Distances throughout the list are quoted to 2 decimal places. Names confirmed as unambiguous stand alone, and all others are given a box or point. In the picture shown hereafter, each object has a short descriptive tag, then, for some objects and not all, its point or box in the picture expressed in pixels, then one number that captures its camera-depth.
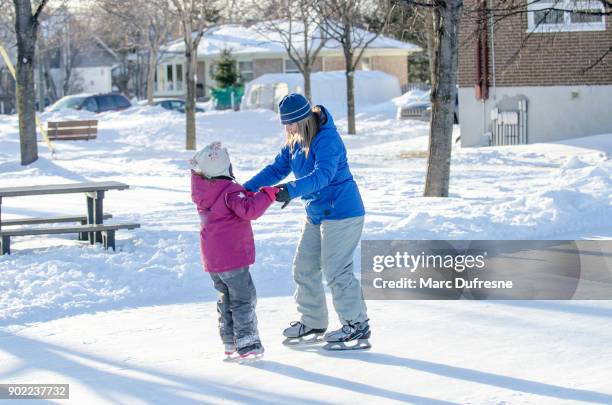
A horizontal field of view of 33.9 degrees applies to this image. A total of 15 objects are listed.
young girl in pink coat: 6.04
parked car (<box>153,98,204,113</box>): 47.62
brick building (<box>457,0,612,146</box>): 23.25
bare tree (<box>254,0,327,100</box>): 27.69
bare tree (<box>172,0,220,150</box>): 25.17
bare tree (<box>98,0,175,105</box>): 44.38
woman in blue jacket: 6.21
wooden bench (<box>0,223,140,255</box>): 9.94
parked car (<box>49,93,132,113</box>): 44.50
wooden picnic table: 10.23
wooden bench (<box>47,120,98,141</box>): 29.69
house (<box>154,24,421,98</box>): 55.09
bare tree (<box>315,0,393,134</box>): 28.95
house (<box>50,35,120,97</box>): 70.44
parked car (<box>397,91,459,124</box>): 37.44
